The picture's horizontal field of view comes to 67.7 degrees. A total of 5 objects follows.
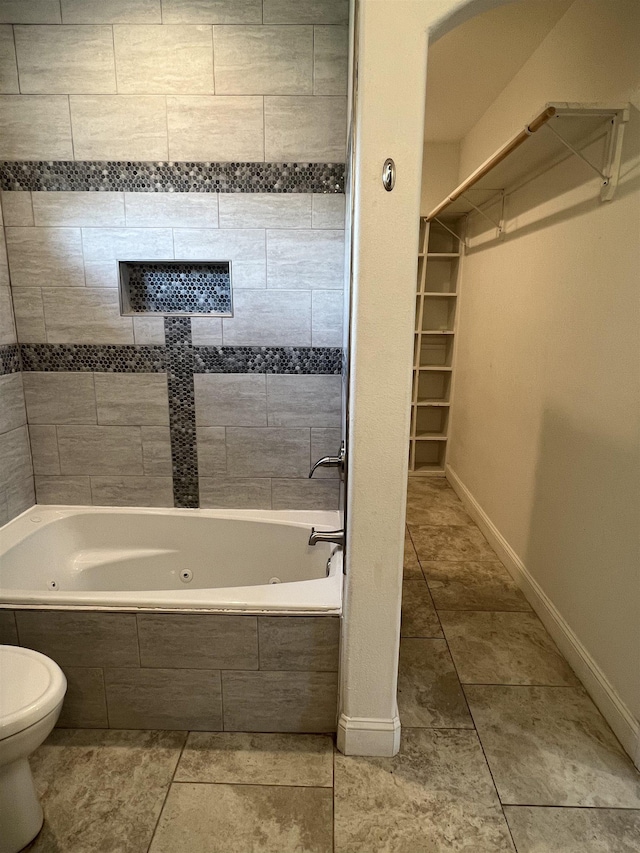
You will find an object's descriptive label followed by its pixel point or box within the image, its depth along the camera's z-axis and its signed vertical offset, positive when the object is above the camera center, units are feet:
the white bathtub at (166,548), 7.24 -3.33
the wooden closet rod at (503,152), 5.15 +2.38
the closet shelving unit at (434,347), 12.80 -0.26
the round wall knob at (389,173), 3.79 +1.28
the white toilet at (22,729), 3.81 -3.16
